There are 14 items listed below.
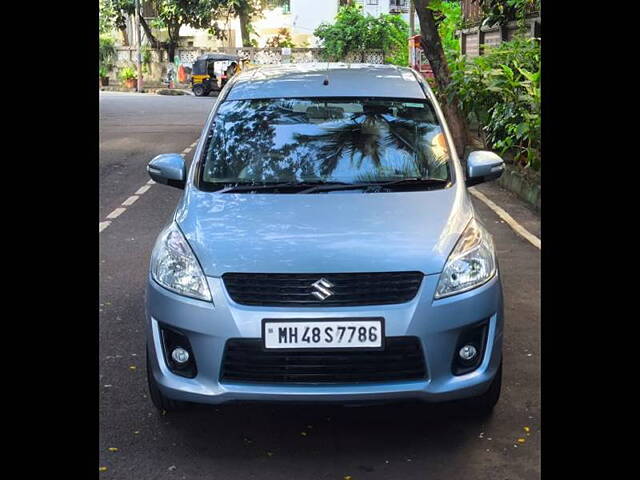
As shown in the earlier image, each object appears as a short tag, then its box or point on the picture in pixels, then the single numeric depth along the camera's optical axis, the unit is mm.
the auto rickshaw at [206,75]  45438
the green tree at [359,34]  50406
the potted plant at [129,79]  53781
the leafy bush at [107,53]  56272
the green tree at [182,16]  54188
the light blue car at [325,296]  4105
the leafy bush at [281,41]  57719
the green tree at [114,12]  56500
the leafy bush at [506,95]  12492
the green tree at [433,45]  17812
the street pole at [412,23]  31588
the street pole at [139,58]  51556
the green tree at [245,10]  54188
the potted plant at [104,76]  55347
